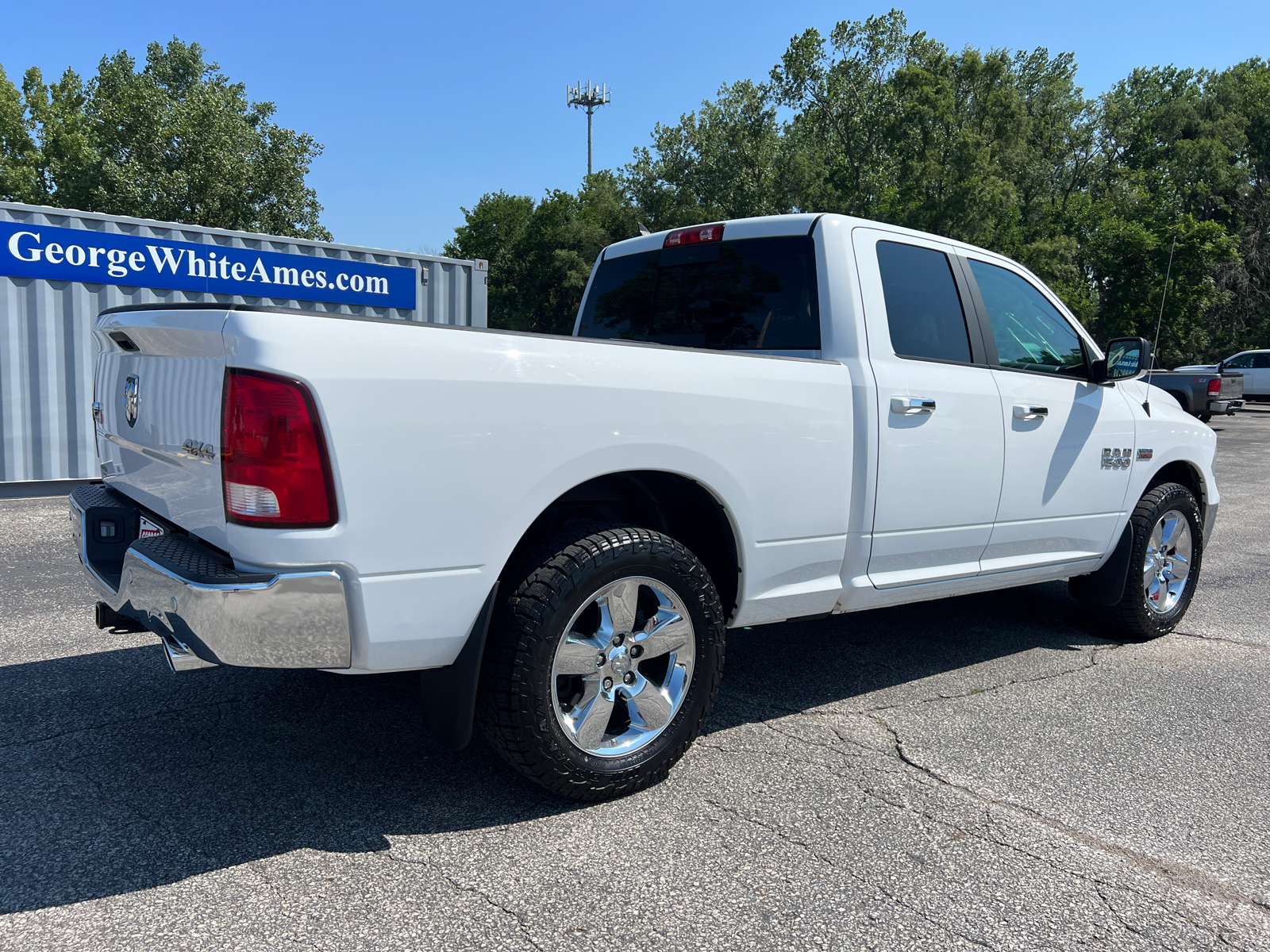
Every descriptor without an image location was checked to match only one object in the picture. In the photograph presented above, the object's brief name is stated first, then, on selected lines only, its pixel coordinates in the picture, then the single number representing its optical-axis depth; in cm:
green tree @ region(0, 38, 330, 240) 3841
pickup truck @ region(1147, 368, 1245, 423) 1903
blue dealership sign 969
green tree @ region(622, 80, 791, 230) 4594
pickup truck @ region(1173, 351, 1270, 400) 3052
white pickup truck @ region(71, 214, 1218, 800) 234
